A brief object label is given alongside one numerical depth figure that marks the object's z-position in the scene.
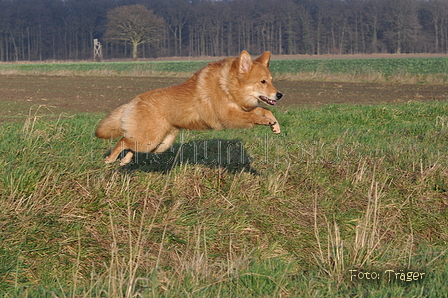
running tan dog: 13.02
